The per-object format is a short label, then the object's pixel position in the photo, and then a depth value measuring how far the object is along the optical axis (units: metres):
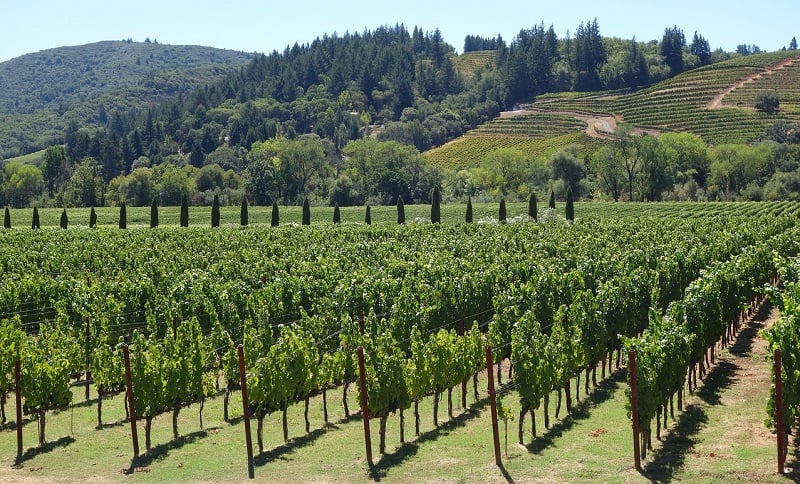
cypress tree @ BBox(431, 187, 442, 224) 78.56
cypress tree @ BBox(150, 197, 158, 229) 76.81
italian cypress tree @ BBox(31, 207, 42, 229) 74.96
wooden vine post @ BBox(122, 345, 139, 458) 17.64
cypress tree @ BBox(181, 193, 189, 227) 76.62
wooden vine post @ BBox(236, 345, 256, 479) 16.64
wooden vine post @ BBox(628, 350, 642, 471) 16.28
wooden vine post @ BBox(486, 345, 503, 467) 16.61
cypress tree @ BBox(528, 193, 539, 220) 76.50
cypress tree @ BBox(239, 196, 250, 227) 77.44
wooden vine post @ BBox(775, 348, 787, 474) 15.56
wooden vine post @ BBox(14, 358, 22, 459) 17.91
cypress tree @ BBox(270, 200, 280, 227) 75.10
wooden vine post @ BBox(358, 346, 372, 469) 16.94
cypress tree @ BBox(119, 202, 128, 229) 75.12
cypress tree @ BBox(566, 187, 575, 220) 77.12
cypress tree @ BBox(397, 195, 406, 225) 79.20
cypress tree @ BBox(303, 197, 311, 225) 77.56
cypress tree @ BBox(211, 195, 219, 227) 75.13
